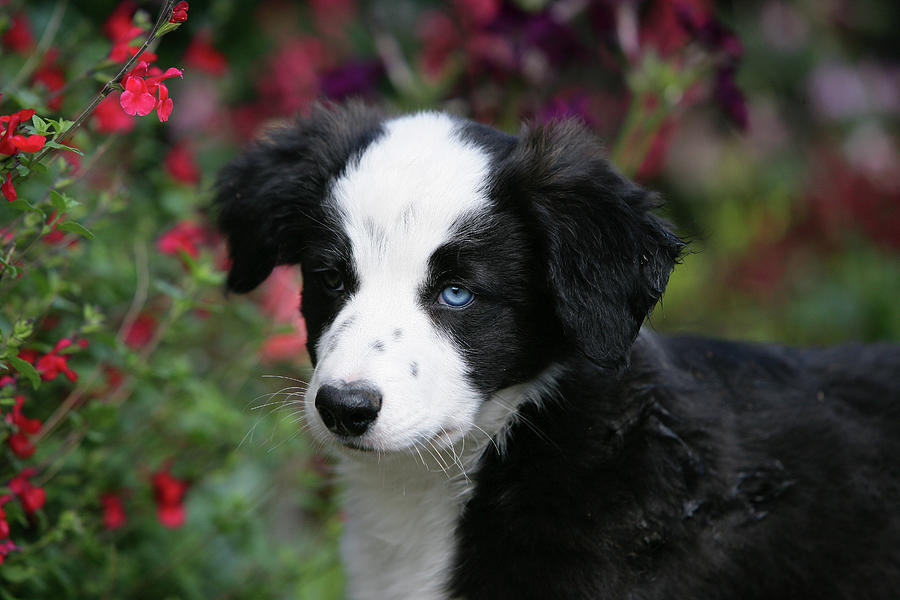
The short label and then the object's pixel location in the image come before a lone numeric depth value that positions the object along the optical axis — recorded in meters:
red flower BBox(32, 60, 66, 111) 3.07
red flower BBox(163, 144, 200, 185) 3.64
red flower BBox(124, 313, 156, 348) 3.54
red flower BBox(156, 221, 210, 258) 3.08
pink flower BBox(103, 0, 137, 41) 3.31
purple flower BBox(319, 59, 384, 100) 4.01
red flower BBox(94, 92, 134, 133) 3.07
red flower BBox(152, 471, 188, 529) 2.96
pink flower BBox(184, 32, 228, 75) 3.96
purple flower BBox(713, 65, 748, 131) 3.65
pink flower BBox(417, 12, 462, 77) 4.61
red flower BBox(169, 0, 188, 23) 1.74
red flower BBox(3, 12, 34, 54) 3.46
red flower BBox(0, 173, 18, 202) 1.81
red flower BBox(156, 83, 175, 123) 1.90
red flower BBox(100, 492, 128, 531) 2.85
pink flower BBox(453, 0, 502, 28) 3.91
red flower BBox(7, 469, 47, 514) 2.33
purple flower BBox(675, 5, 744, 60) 3.64
